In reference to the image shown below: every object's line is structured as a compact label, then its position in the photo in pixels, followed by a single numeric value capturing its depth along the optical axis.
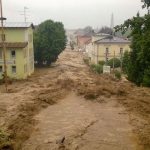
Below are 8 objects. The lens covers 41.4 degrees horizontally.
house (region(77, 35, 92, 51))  69.53
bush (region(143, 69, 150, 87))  18.94
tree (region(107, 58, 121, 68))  36.32
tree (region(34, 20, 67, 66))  34.97
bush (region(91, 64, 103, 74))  32.66
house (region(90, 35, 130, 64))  38.71
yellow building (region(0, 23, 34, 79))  27.02
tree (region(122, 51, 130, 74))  31.12
